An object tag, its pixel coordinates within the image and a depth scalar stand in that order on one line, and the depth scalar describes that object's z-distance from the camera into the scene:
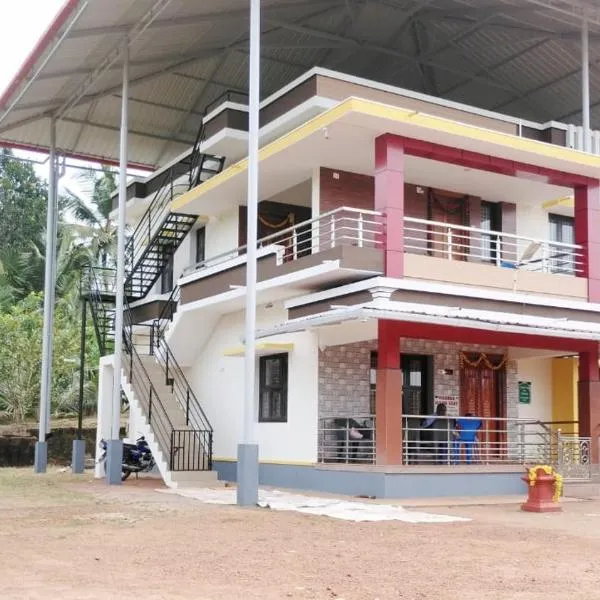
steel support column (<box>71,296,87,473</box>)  23.77
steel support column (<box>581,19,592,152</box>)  20.53
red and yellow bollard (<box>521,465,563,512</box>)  14.40
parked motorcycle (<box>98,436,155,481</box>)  20.89
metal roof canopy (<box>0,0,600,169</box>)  21.20
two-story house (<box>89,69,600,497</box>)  16.61
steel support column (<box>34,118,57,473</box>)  23.89
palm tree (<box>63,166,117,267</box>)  38.44
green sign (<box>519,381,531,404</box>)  21.48
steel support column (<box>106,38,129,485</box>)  19.61
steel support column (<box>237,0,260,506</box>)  14.41
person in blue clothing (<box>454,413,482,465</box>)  17.97
